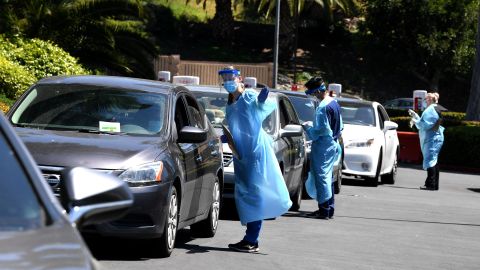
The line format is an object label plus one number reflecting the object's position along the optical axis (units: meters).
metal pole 38.42
